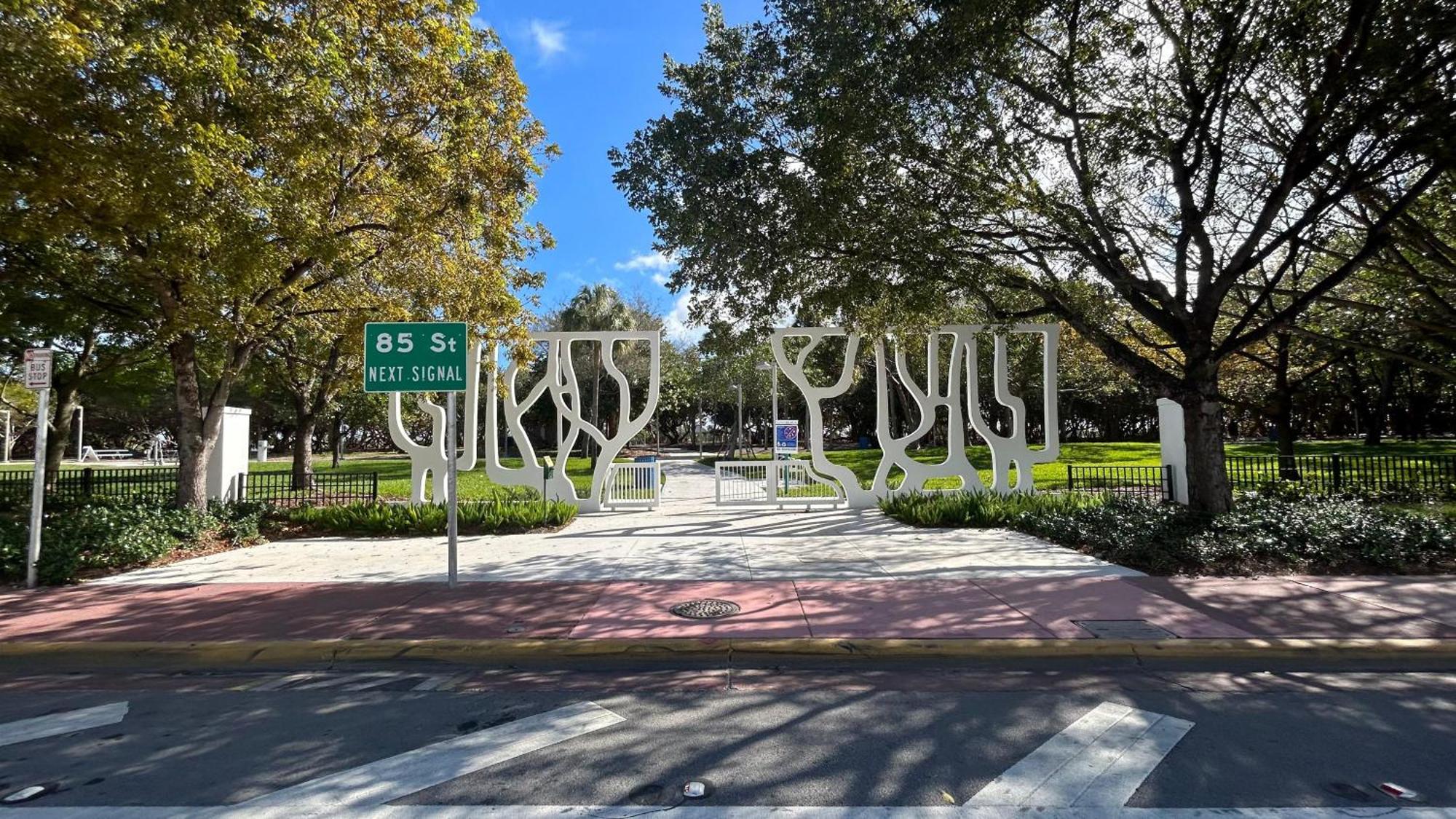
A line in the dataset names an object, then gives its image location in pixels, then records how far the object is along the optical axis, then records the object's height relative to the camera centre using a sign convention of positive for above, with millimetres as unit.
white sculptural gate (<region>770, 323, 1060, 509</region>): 14945 +619
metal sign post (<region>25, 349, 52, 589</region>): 7914 +416
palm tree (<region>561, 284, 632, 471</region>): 31766 +6219
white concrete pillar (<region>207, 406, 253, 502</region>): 12750 -49
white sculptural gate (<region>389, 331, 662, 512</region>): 14078 +506
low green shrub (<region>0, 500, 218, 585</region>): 8461 -1030
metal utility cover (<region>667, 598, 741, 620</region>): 6766 -1563
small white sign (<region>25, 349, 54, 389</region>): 7973 +1027
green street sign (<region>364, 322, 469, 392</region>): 7684 +1055
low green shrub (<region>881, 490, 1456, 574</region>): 8570 -1286
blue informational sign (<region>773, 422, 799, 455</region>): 17312 +219
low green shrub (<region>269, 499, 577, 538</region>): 12156 -1133
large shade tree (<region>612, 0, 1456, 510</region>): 8383 +3927
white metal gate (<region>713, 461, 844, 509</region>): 15781 -915
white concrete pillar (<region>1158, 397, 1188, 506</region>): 13961 -72
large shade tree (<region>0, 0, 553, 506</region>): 7301 +3590
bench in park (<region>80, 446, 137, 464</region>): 47688 +333
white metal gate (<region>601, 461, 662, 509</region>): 15766 -812
